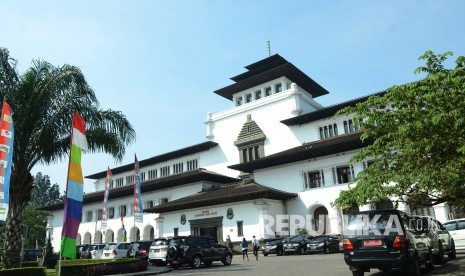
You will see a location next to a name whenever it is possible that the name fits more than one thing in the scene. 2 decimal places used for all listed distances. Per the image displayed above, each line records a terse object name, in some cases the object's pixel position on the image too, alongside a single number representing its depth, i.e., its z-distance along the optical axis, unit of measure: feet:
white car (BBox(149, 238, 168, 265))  64.08
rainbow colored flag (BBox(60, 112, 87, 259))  36.37
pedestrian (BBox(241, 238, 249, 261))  77.47
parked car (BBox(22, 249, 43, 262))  113.02
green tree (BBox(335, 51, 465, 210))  30.71
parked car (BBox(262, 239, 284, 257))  89.30
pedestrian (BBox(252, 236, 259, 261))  81.62
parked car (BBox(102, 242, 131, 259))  82.33
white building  101.14
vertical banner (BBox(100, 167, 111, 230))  93.57
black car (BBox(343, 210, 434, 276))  32.50
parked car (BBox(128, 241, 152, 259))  82.23
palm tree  52.65
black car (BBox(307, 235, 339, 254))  82.99
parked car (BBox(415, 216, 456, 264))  40.92
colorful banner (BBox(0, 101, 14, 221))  42.37
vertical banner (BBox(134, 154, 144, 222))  90.76
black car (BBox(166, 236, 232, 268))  62.03
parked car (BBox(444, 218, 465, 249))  57.67
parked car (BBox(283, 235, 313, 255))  85.30
